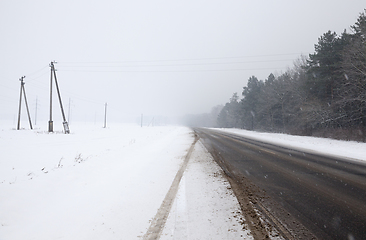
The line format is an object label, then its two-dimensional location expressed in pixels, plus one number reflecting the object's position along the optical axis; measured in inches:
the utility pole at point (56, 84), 868.4
